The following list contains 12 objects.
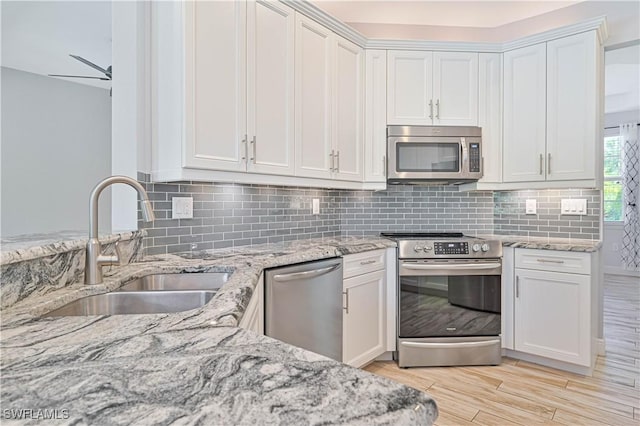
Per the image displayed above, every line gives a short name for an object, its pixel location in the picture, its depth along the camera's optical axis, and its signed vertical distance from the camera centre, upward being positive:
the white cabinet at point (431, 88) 2.94 +0.98
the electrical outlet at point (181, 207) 2.04 +0.01
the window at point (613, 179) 5.67 +0.48
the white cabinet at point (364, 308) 2.36 -0.67
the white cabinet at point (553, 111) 2.61 +0.74
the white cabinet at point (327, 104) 2.41 +0.75
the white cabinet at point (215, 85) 1.79 +0.64
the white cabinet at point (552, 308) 2.45 -0.69
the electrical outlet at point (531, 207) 3.06 +0.02
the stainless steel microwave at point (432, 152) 2.89 +0.45
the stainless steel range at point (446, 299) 2.60 -0.64
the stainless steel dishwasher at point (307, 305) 1.83 -0.53
